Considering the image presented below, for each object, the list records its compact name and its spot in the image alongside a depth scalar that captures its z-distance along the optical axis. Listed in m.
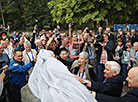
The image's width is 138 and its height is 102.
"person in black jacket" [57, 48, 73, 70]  3.77
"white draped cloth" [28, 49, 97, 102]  1.12
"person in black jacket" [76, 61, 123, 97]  2.34
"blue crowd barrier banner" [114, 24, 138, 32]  19.55
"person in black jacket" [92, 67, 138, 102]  1.78
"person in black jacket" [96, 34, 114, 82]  5.21
